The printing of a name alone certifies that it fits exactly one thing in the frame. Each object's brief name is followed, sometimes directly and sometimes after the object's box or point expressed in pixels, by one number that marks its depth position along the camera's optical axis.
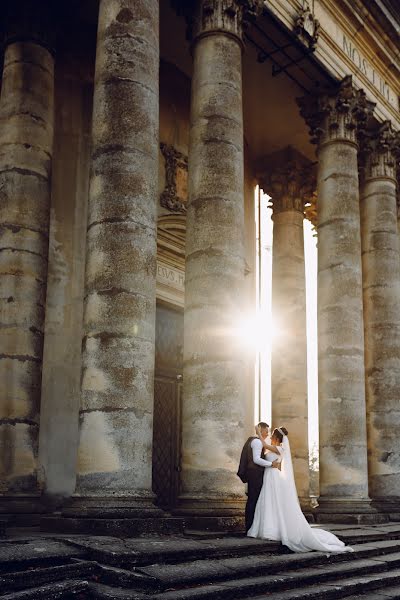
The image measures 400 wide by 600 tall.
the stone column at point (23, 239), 12.84
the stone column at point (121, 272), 9.55
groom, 11.36
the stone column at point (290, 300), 20.17
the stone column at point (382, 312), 17.52
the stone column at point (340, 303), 15.73
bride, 10.62
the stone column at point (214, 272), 11.39
